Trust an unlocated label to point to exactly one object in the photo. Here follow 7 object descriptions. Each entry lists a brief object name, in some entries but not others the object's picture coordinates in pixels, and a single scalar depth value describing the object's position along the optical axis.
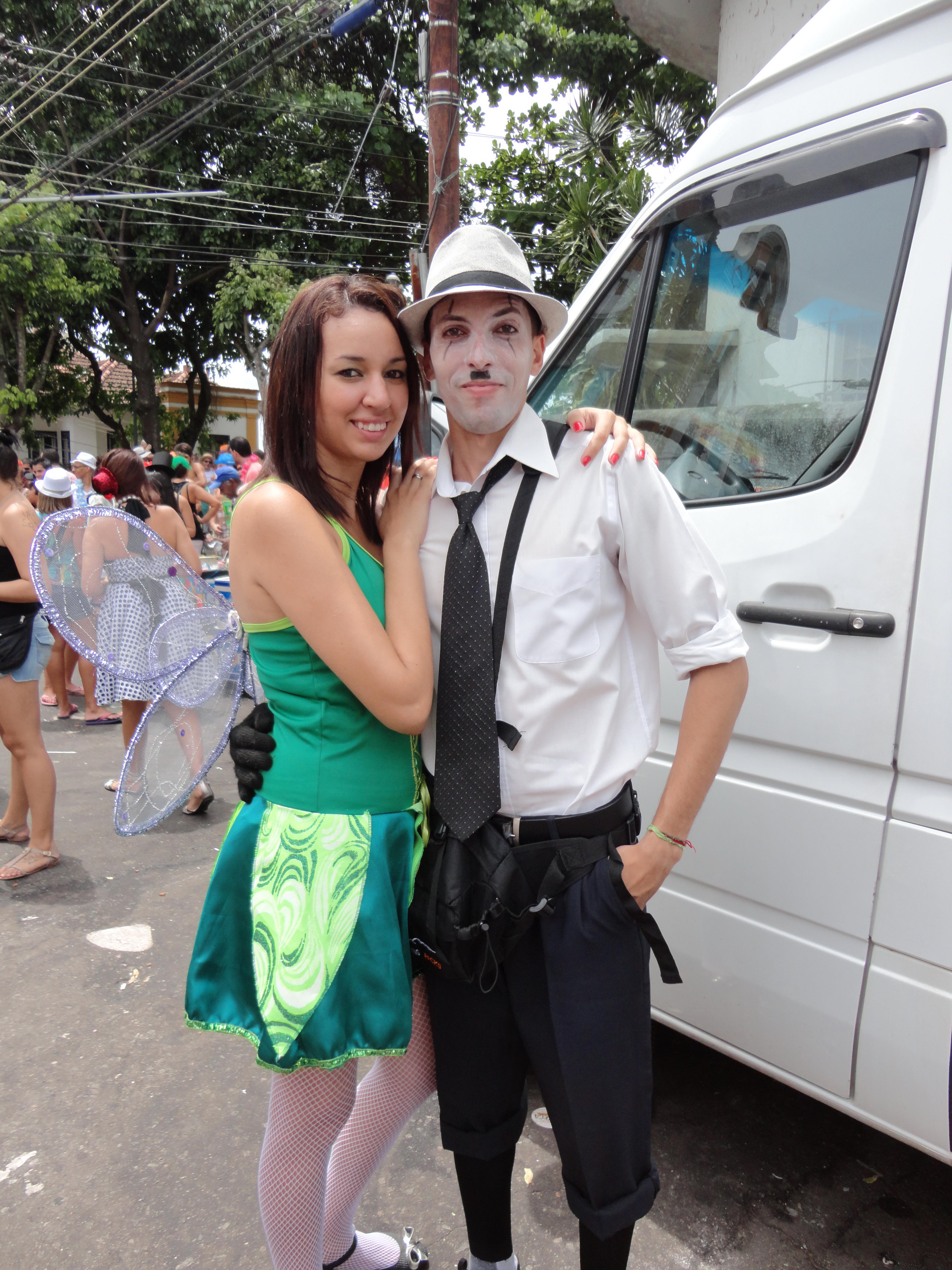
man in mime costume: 1.45
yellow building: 33.44
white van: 1.56
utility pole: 7.71
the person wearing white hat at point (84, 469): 9.32
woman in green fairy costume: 1.42
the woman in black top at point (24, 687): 3.64
